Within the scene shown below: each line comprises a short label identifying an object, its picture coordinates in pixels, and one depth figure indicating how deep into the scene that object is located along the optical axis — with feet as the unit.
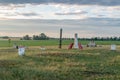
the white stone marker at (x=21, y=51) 92.07
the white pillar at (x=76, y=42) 134.94
